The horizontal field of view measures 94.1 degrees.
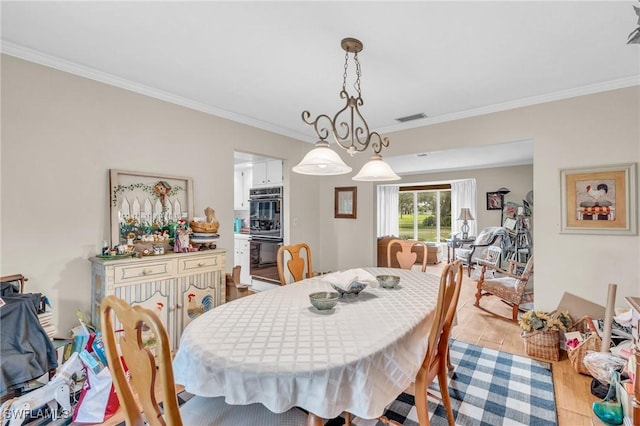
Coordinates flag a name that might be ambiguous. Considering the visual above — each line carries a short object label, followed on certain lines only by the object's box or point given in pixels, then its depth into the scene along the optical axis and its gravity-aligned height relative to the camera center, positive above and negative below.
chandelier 1.90 +0.35
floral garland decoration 2.53 +0.23
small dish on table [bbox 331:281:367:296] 1.91 -0.49
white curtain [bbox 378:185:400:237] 8.72 +0.16
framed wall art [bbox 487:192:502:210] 6.84 +0.26
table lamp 6.97 -0.14
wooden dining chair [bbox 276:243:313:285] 2.54 -0.44
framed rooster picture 2.53 +0.10
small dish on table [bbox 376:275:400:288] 2.11 -0.49
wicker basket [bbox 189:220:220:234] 2.89 -0.13
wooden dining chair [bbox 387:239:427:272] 2.93 -0.43
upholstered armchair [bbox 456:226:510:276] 5.98 -0.67
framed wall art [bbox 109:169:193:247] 2.53 +0.11
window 8.15 +0.01
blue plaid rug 1.85 -1.28
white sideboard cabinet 2.29 -0.59
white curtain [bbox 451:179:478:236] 7.32 +0.30
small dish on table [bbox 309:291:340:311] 1.61 -0.48
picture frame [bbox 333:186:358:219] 4.42 +0.15
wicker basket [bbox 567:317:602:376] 2.32 -1.09
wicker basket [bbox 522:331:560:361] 2.59 -1.17
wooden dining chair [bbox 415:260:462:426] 1.40 -0.69
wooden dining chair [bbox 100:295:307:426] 0.83 -0.49
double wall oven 4.45 -0.28
